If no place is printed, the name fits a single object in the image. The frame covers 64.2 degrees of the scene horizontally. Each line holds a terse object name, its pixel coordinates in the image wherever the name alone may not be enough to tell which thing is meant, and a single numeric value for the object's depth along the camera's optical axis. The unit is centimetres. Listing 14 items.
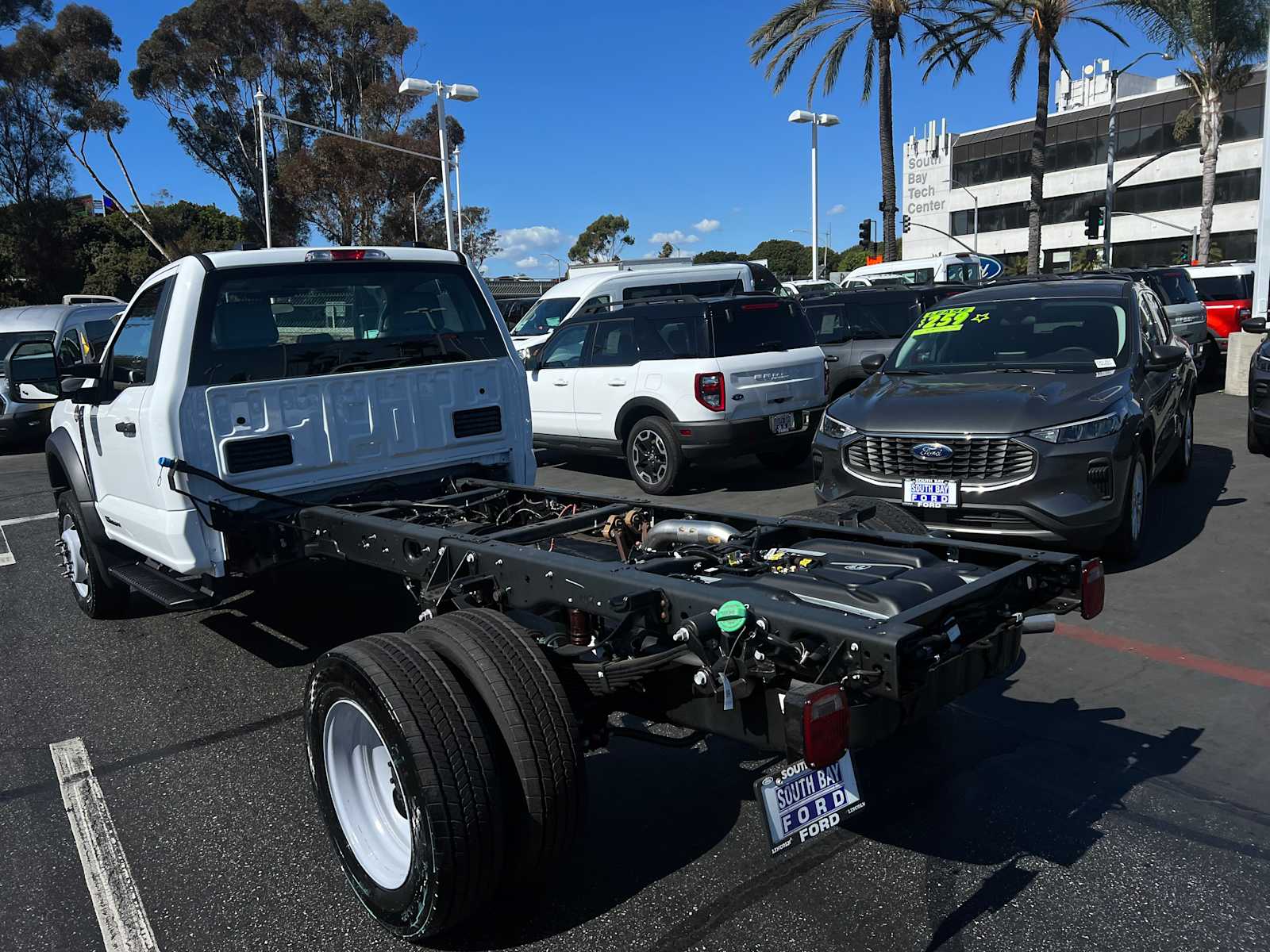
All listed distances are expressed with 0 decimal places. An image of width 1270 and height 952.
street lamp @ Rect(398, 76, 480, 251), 2430
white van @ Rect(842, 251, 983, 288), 2145
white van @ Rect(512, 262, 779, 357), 1639
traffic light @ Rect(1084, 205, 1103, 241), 3123
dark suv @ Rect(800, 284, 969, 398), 1298
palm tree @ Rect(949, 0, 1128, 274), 2312
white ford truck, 276
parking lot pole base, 1512
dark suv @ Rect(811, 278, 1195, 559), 618
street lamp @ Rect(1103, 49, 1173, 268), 3310
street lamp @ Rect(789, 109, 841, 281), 2848
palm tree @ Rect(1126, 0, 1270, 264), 3148
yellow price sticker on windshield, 803
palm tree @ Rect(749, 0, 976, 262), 2388
